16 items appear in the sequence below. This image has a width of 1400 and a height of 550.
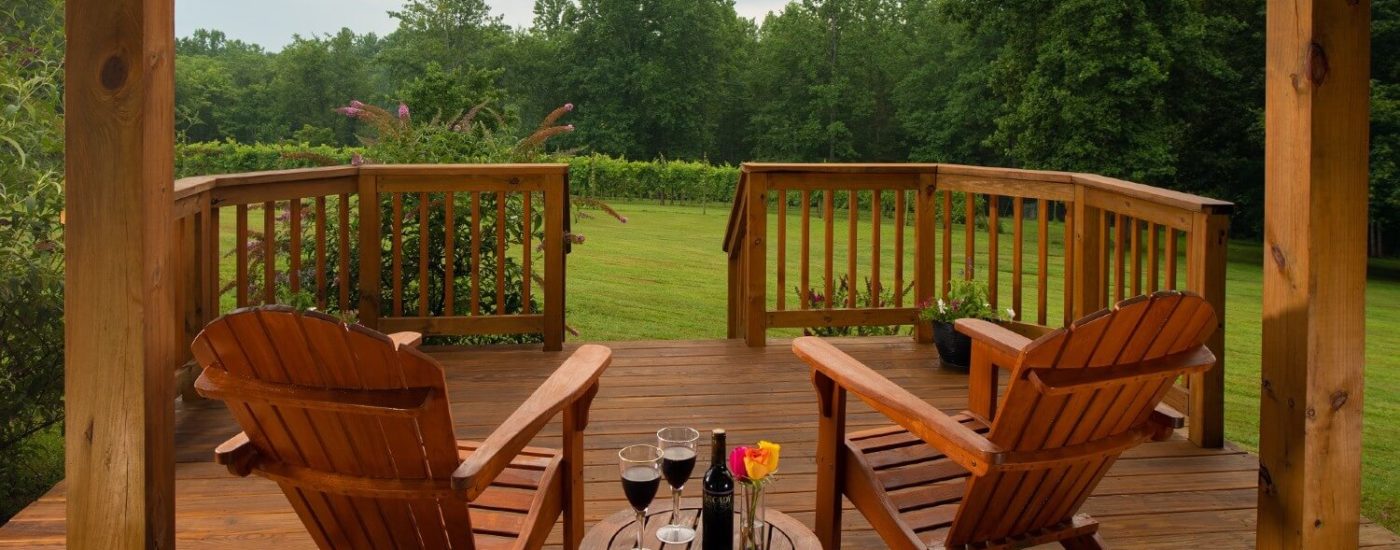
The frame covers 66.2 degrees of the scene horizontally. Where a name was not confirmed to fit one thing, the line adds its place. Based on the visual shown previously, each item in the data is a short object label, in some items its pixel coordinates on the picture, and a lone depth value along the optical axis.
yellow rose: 1.89
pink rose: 1.90
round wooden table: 2.06
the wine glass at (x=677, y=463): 2.06
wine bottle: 1.97
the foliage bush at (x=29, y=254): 4.29
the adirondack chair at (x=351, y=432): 1.90
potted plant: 5.02
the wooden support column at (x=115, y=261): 2.08
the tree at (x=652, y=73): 29.58
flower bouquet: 1.89
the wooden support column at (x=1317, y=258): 2.26
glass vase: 1.93
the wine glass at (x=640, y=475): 2.01
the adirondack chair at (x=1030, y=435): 2.11
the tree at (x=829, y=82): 29.09
